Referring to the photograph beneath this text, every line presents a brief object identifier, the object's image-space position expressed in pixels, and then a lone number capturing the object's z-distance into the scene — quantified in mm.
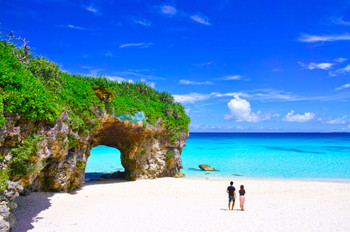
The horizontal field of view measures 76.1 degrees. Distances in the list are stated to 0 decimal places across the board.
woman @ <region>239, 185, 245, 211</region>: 11797
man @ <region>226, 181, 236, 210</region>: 12120
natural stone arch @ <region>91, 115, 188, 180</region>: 18047
